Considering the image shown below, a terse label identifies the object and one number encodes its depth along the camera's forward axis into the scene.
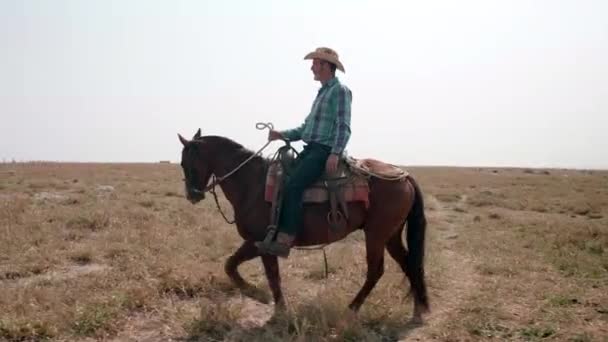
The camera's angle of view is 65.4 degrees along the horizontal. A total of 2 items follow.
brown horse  5.77
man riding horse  5.45
